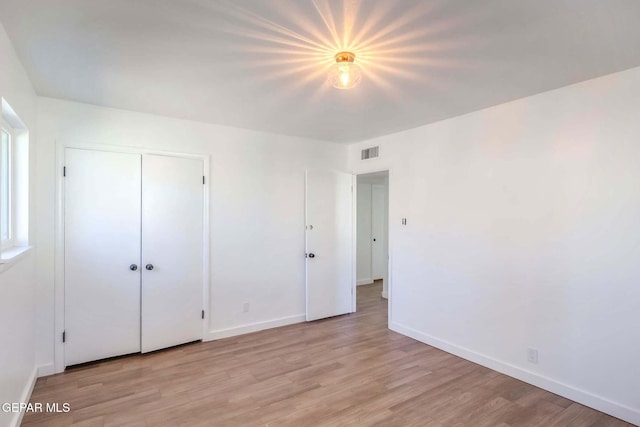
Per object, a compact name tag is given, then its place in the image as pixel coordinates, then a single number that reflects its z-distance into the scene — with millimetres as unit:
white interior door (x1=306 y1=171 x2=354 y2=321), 4578
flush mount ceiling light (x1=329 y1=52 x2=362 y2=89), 2154
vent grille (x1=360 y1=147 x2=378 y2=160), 4527
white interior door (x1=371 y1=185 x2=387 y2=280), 7289
